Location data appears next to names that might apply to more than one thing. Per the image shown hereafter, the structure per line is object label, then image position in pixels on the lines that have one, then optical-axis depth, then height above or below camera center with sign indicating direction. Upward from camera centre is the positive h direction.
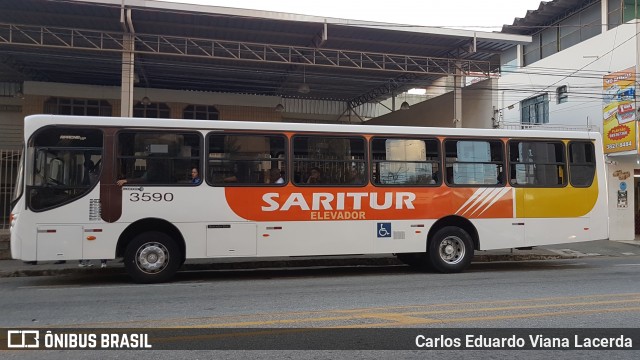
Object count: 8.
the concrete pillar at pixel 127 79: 16.41 +3.86
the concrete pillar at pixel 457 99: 20.25 +3.90
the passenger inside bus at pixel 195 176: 9.43 +0.37
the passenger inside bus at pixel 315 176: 9.92 +0.39
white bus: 8.94 +0.08
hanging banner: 17.35 +3.02
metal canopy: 15.68 +5.60
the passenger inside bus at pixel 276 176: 9.76 +0.38
